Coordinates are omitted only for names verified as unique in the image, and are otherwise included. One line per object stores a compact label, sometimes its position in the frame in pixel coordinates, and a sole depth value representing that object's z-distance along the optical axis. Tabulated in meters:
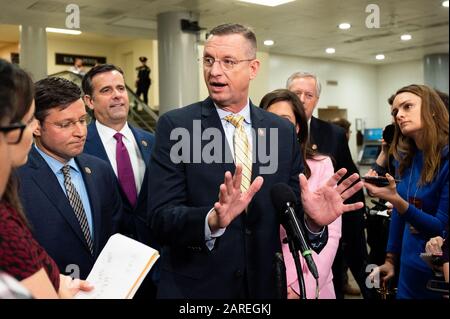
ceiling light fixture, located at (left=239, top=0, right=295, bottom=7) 5.67
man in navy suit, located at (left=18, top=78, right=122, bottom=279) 1.66
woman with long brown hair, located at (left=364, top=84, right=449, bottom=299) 1.72
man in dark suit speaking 1.46
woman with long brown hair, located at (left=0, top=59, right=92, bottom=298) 0.91
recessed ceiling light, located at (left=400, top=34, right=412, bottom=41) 7.18
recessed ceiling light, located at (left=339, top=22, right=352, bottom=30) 5.59
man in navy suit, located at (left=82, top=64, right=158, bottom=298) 2.05
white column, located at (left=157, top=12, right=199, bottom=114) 6.93
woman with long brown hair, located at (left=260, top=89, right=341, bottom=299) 1.69
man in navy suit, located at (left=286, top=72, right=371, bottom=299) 2.41
